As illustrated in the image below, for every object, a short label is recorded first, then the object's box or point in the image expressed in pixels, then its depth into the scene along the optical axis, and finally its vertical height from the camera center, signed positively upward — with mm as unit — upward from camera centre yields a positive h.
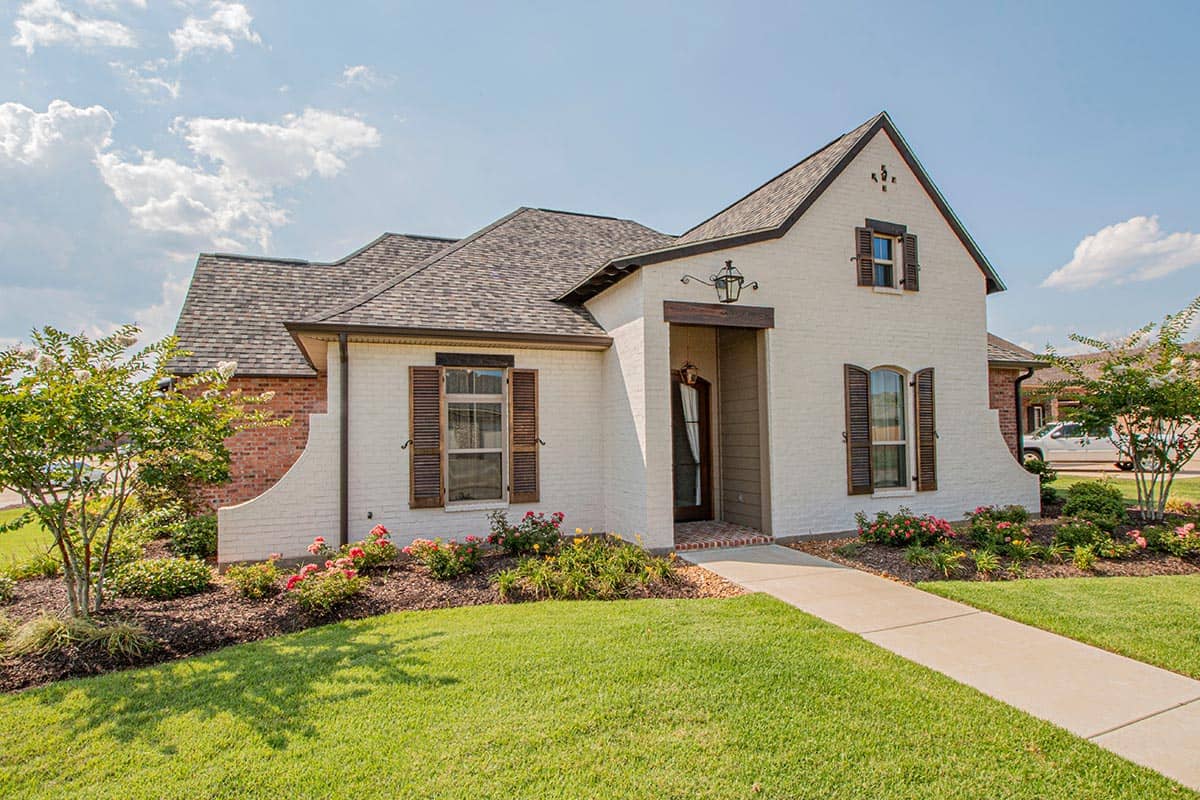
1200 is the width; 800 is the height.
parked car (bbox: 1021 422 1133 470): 26756 -1438
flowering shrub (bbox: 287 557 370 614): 5531 -1501
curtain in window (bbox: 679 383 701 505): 10039 +199
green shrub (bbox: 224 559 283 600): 6066 -1524
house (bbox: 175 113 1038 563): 7934 +734
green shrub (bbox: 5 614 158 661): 4711 -1662
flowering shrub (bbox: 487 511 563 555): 7492 -1376
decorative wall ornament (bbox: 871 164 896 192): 9594 +4070
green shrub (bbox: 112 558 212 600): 6125 -1528
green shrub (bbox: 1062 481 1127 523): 9492 -1363
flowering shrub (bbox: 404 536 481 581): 6672 -1471
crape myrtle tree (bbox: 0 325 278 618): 4805 +47
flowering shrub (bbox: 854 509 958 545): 7801 -1447
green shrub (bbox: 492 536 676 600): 6102 -1581
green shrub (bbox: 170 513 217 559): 8117 -1457
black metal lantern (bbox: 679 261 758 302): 8086 +2006
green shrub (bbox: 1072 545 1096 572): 6945 -1650
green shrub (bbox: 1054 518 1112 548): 7638 -1527
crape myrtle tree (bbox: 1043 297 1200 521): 8789 +359
